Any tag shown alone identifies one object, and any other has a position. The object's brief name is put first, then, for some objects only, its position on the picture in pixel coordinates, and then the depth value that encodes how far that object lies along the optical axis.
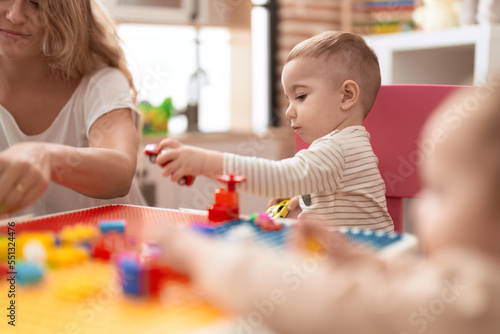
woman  1.09
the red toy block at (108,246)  0.59
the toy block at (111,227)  0.68
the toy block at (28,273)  0.51
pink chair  1.05
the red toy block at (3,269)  0.54
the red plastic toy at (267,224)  0.67
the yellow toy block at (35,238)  0.59
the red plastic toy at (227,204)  0.73
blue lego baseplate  0.59
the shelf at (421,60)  2.00
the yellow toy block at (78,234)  0.63
